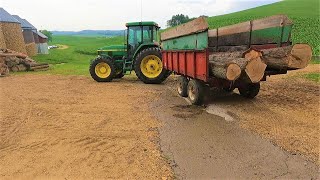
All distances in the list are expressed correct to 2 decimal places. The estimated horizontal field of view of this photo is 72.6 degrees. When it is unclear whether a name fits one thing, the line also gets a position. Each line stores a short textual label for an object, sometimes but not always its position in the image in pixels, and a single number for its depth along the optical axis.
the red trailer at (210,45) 5.01
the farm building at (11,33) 18.72
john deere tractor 8.64
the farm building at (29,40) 22.58
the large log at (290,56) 4.67
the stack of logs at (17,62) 13.31
